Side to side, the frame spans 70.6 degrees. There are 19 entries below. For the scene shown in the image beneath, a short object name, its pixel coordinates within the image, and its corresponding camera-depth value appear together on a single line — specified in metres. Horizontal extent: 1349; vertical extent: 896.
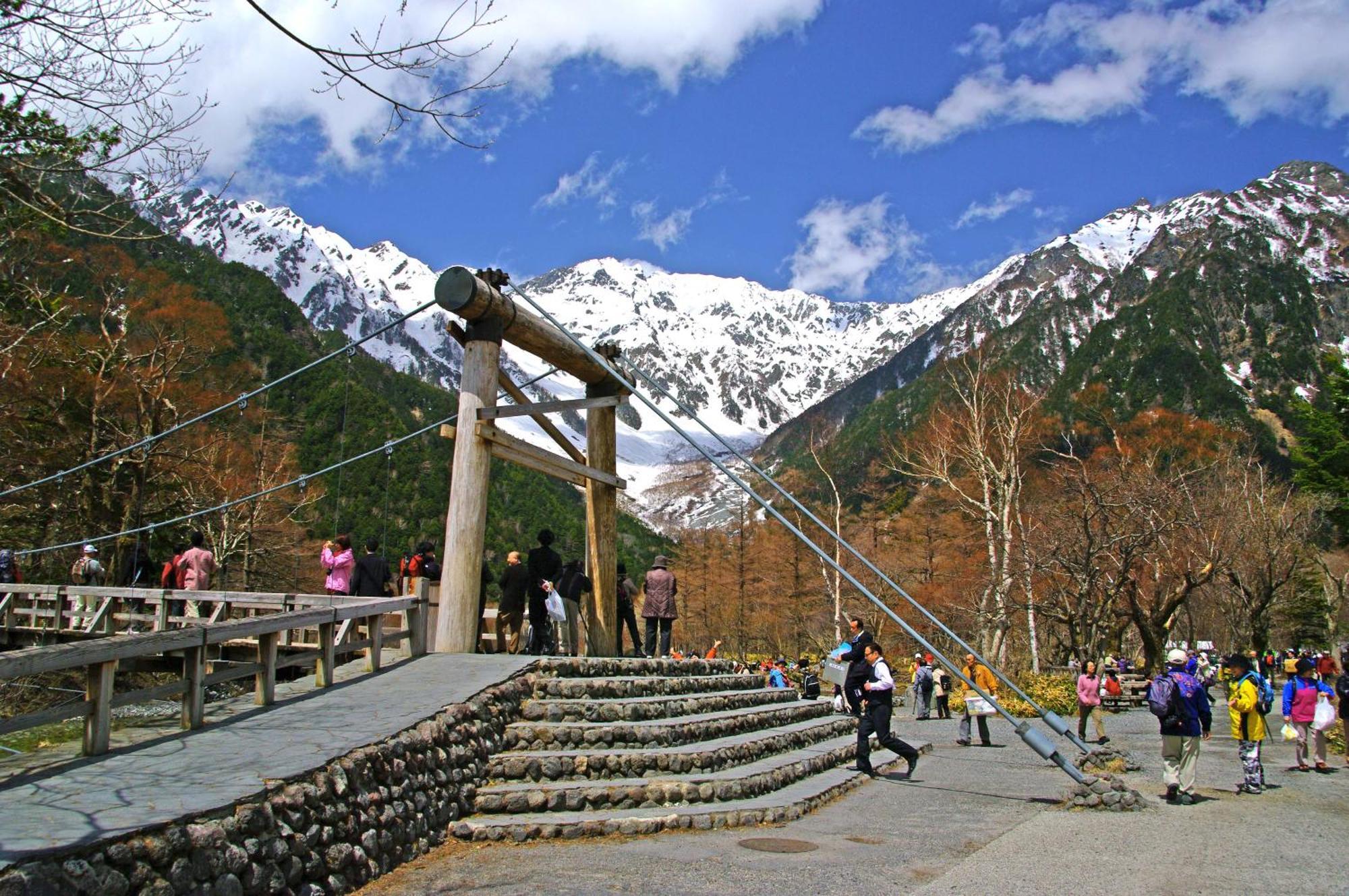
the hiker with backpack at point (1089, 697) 15.93
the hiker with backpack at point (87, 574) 14.18
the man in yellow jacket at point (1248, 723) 11.11
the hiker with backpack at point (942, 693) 22.36
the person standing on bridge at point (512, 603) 12.06
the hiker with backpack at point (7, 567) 16.12
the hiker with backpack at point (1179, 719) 9.75
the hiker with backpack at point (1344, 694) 13.42
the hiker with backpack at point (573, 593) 13.02
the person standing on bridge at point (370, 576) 12.31
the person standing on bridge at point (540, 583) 12.27
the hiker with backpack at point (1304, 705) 13.30
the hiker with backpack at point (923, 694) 22.62
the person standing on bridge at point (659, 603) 14.56
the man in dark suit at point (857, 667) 11.70
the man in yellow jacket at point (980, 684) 16.44
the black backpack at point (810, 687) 23.25
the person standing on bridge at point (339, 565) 12.91
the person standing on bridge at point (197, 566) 13.57
